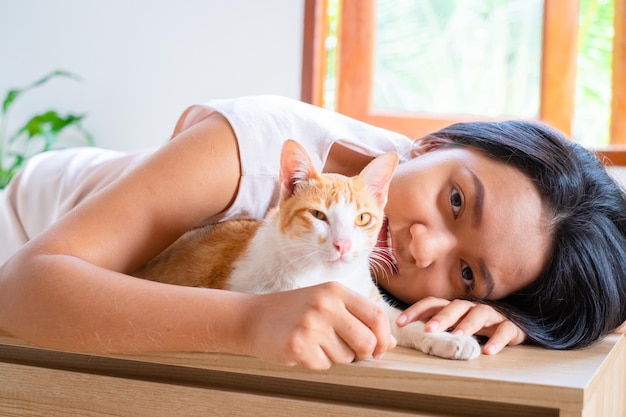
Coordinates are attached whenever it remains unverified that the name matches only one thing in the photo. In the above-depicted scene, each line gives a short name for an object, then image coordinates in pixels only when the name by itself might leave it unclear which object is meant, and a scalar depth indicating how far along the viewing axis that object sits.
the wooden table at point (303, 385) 0.73
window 2.26
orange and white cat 0.91
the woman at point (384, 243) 0.82
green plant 2.62
